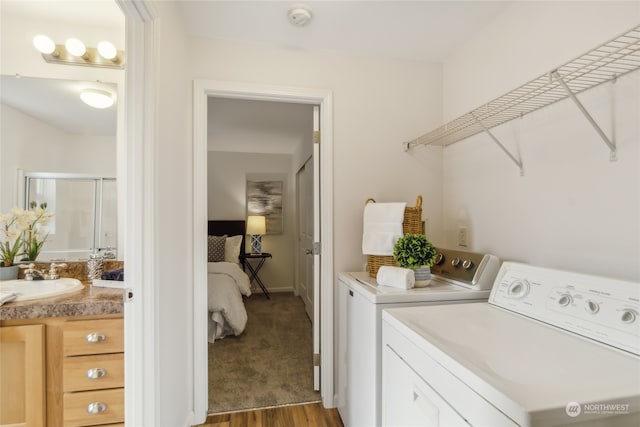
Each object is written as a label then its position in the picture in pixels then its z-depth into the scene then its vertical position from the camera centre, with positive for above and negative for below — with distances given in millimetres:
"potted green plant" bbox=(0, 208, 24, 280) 1650 -134
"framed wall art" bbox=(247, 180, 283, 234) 4887 +248
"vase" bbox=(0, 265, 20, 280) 1633 -306
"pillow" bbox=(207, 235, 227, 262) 4066 -446
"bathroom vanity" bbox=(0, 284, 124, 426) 1263 -638
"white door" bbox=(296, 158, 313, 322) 3500 -223
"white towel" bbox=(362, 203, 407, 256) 1626 -68
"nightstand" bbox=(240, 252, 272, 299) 4508 -785
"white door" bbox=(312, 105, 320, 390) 2006 -193
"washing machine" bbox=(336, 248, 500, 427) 1344 -445
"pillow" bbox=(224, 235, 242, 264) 4230 -485
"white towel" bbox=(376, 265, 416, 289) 1445 -311
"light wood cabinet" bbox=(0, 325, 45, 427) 1258 -687
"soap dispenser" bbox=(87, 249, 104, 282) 1644 -284
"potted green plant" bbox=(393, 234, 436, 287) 1484 -205
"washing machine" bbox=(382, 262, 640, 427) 620 -386
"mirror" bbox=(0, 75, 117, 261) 1714 +348
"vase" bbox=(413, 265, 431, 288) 1505 -312
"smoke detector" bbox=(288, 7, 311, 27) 1582 +1092
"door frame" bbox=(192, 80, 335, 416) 1788 +37
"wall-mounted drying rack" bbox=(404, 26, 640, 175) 1037 +516
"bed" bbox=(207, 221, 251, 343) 2973 -817
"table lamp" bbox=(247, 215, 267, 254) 4680 -206
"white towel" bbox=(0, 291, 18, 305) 1243 -340
